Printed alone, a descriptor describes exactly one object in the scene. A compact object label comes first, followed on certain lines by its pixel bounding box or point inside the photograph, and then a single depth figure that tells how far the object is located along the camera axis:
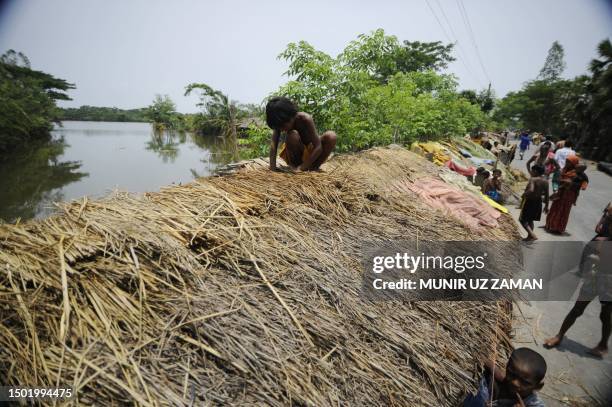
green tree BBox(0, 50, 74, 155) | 20.25
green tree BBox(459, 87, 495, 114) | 35.24
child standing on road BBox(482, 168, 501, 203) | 7.46
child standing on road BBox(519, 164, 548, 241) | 5.26
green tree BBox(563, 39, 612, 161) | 18.47
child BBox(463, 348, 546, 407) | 1.77
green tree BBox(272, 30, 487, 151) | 6.20
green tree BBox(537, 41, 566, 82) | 49.47
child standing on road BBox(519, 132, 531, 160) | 18.88
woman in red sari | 5.66
